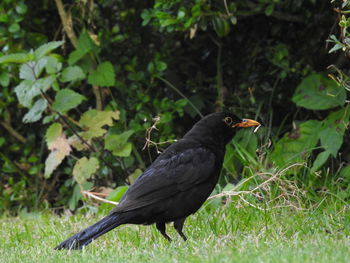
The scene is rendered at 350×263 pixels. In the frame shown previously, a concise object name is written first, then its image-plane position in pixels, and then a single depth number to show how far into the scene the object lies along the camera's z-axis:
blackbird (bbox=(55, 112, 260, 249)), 9.99
